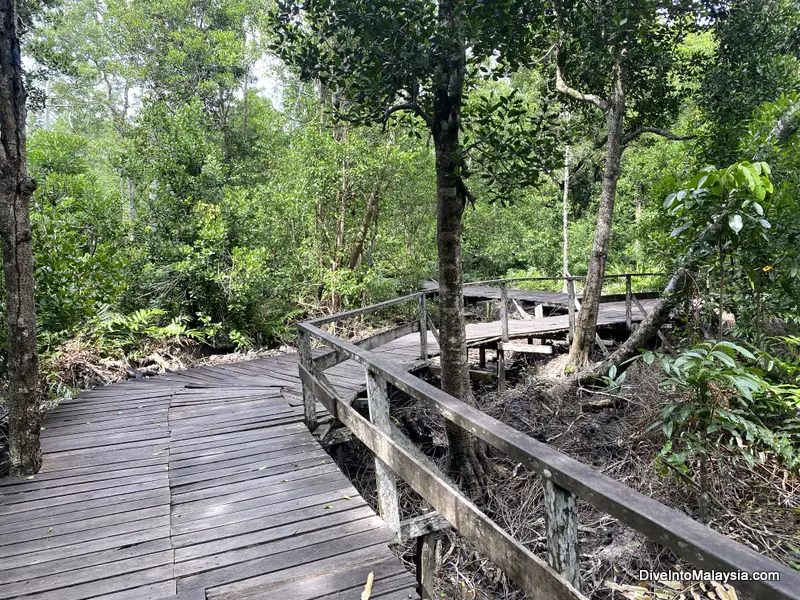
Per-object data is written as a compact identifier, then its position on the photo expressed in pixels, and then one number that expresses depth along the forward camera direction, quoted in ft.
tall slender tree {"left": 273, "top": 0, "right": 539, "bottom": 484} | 12.78
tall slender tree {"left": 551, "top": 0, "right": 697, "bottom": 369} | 26.13
